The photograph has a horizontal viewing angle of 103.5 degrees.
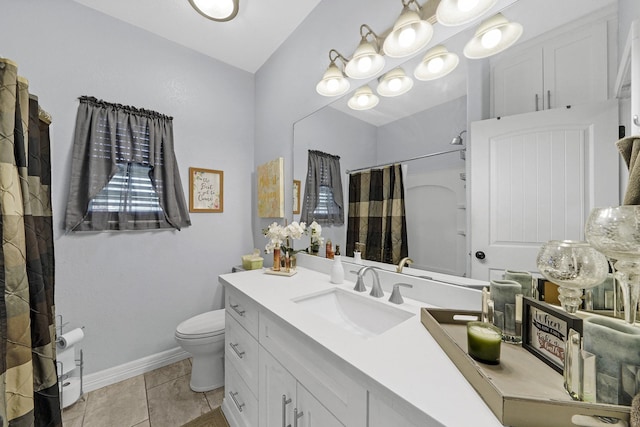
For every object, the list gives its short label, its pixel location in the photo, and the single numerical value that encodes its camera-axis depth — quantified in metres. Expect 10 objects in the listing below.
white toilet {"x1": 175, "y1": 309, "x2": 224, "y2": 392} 1.71
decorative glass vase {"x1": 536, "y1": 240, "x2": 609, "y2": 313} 0.55
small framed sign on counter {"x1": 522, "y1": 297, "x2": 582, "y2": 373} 0.53
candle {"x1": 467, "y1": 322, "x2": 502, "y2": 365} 0.59
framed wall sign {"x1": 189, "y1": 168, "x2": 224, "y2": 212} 2.28
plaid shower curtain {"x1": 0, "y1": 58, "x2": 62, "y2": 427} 0.73
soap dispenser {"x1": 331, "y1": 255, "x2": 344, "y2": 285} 1.48
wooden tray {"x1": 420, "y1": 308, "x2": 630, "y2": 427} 0.42
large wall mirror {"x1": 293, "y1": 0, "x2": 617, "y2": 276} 0.90
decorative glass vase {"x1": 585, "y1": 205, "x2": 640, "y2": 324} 0.49
